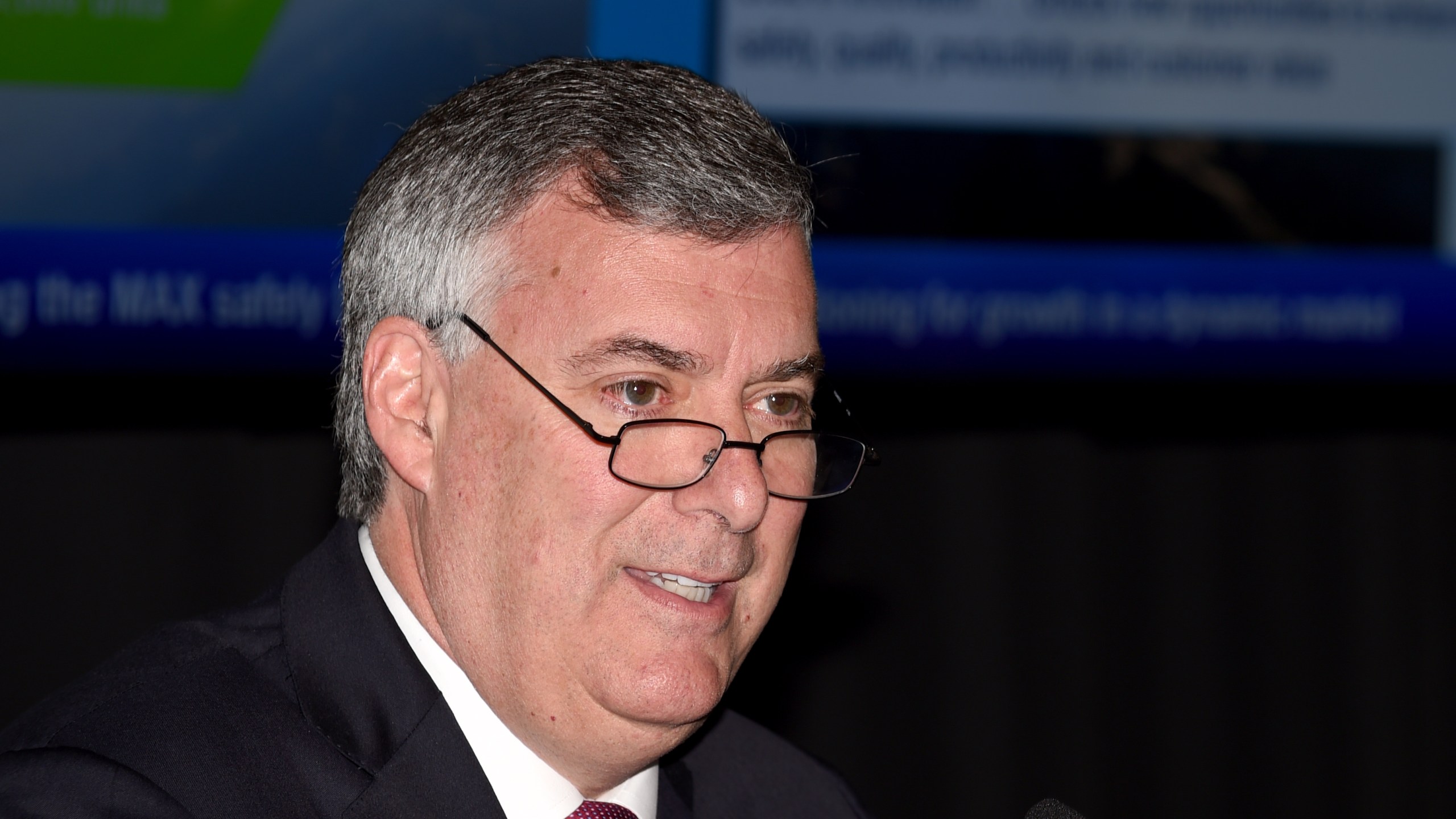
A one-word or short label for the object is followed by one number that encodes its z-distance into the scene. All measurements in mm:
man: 2410
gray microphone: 2380
